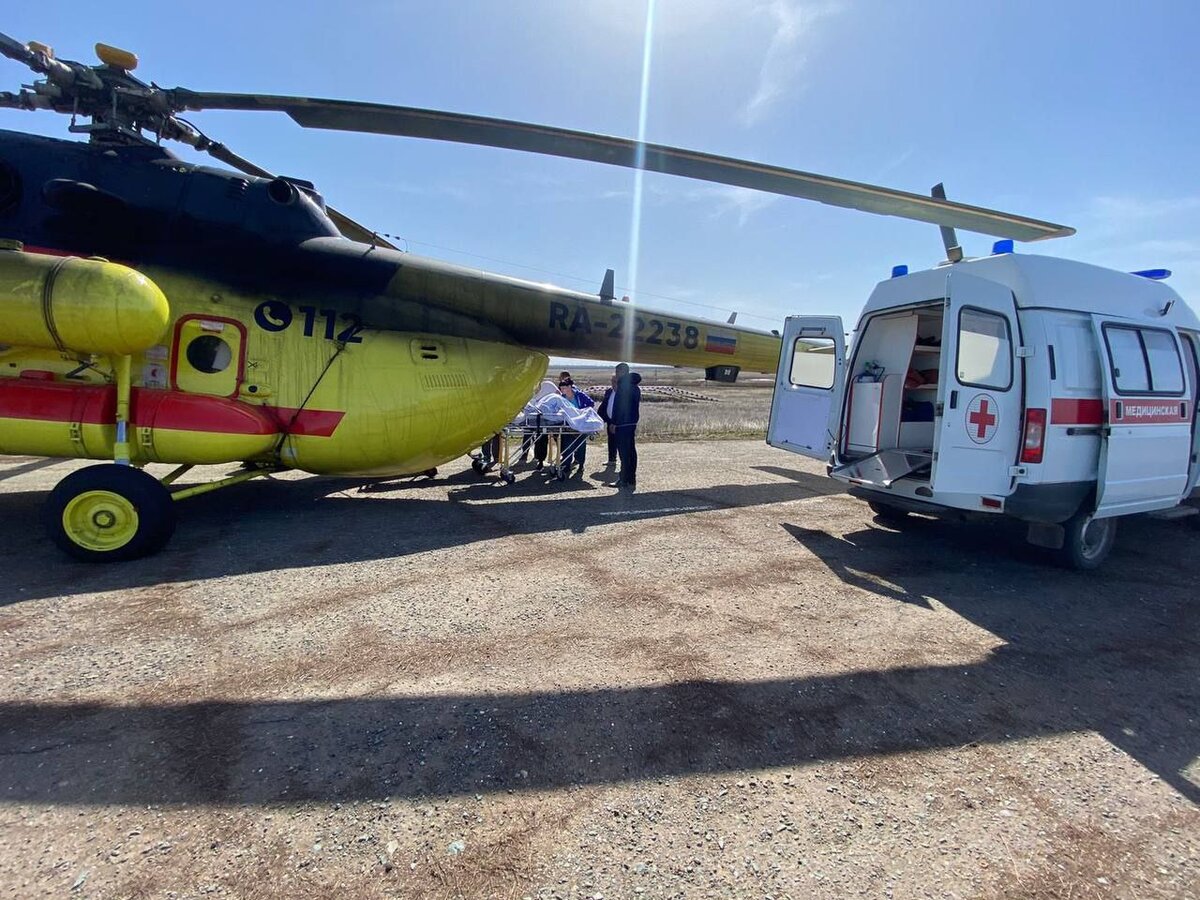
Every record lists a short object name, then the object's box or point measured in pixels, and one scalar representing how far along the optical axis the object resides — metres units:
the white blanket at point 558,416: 8.65
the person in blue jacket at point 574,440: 9.07
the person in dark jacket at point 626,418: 8.55
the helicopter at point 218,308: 4.34
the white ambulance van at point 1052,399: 4.69
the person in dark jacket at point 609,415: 9.14
